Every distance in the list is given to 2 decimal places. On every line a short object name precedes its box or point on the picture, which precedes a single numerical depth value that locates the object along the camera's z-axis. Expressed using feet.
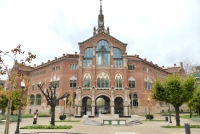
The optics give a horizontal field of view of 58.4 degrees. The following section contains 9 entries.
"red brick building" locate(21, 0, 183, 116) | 139.33
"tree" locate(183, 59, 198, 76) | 186.91
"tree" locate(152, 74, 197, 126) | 74.59
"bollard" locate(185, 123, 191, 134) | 26.68
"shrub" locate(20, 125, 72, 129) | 67.77
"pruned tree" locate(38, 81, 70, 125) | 72.90
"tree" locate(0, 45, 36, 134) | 46.39
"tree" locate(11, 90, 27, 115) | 103.40
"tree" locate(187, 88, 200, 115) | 105.74
